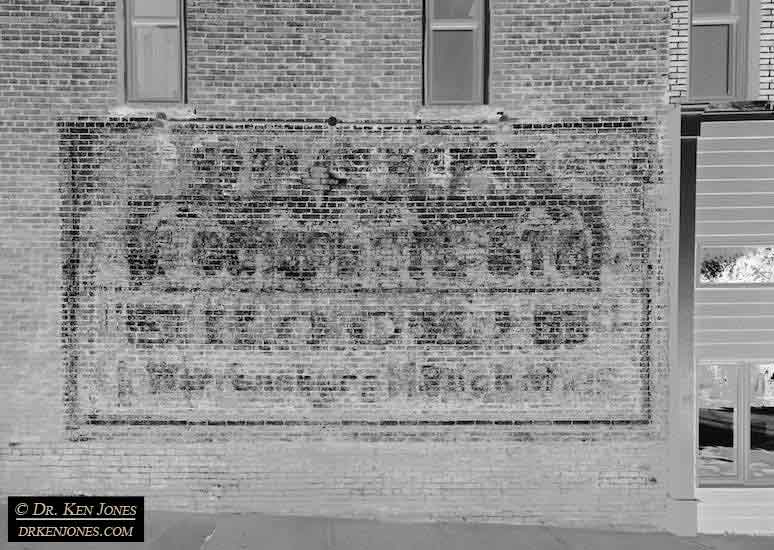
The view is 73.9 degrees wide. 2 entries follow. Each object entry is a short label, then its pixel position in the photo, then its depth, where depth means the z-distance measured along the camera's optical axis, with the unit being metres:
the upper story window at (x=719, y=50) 5.79
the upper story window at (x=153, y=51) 5.71
